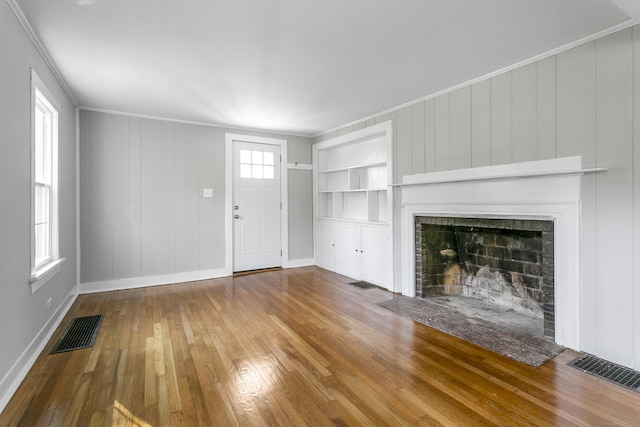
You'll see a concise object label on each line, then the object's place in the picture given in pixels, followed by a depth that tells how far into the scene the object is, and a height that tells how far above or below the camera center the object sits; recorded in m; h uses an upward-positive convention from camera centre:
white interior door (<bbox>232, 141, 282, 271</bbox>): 5.18 +0.14
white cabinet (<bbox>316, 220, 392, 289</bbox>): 4.32 -0.55
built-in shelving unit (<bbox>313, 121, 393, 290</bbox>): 4.36 +0.15
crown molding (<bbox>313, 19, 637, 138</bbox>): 2.23 +1.32
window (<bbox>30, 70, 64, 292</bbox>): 2.80 +0.29
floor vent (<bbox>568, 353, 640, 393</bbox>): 2.05 -1.08
